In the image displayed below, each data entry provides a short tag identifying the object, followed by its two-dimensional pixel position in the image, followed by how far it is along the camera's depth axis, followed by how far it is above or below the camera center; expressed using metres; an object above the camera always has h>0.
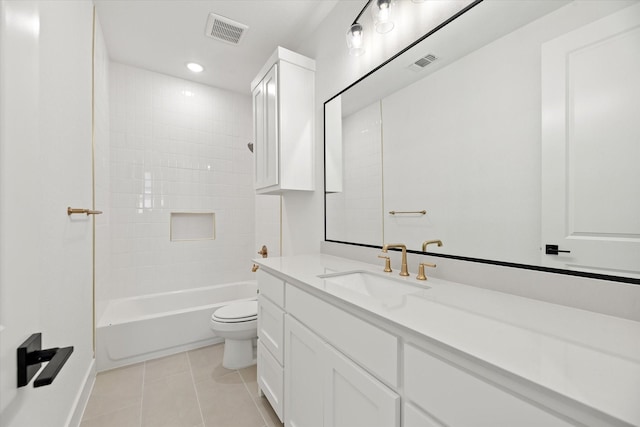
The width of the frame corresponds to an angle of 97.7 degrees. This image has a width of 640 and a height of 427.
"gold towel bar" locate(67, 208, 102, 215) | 1.38 +0.01
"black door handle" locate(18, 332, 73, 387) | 0.48 -0.27
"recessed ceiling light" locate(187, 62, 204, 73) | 2.70 +1.44
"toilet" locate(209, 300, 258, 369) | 2.08 -0.89
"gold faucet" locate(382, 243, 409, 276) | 1.28 -0.21
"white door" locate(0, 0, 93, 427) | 0.46 +0.05
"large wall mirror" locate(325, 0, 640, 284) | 0.77 +0.27
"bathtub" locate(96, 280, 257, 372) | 2.15 -0.96
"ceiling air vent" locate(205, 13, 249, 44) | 2.08 +1.44
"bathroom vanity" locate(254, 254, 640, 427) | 0.49 -0.32
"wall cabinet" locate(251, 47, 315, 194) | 1.97 +0.66
